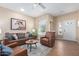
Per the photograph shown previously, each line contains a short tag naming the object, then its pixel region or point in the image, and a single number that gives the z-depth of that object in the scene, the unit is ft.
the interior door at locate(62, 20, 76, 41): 10.59
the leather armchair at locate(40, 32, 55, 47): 8.09
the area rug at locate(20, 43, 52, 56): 5.64
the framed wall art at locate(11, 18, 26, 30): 8.55
